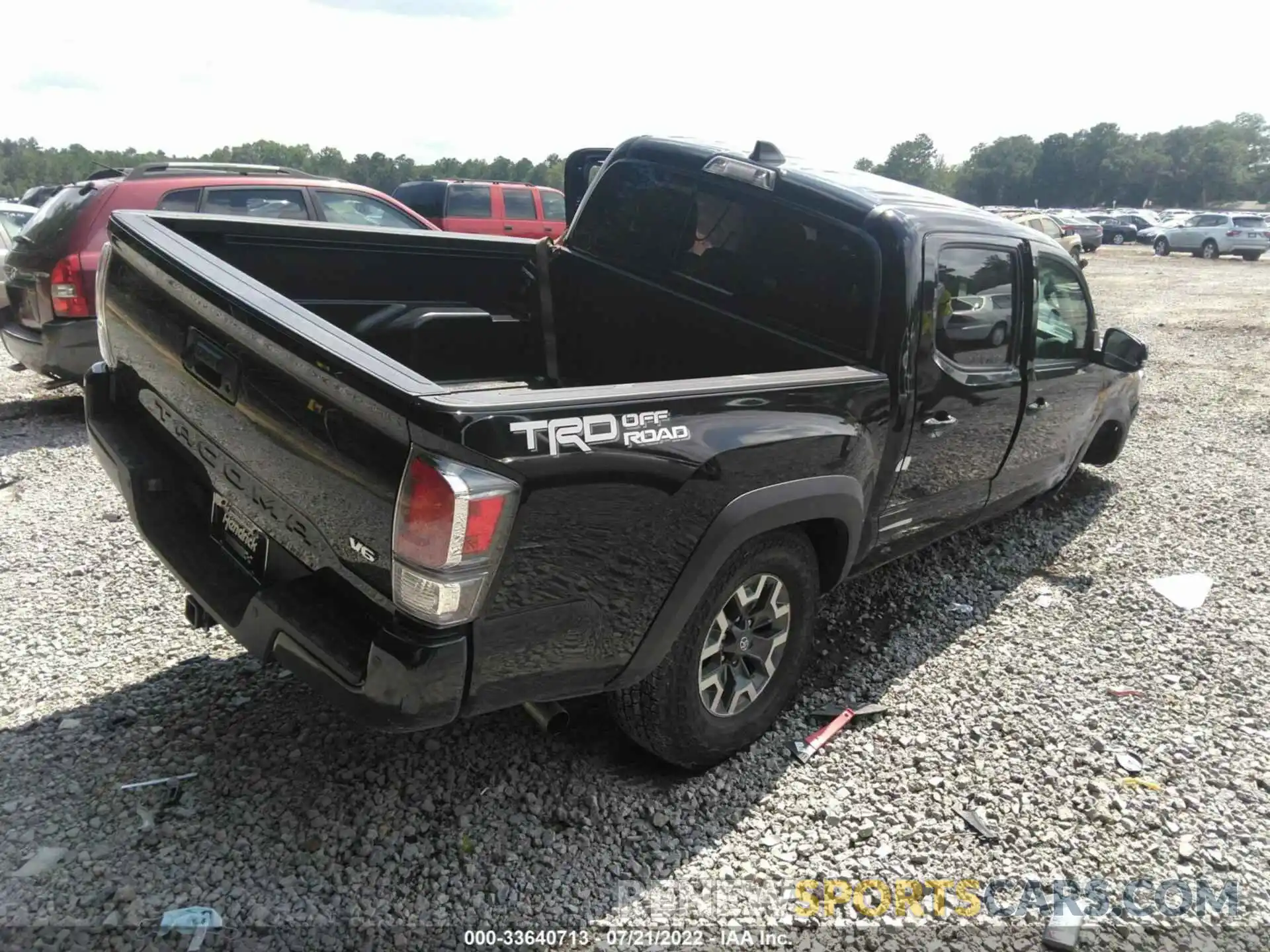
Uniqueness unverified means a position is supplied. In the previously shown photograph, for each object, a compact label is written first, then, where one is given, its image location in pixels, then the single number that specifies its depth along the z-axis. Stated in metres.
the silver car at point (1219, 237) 33.12
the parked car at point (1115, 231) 43.72
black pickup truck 2.12
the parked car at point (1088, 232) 34.03
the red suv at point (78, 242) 6.05
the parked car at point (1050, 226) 18.84
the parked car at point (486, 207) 13.52
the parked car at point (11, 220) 8.22
